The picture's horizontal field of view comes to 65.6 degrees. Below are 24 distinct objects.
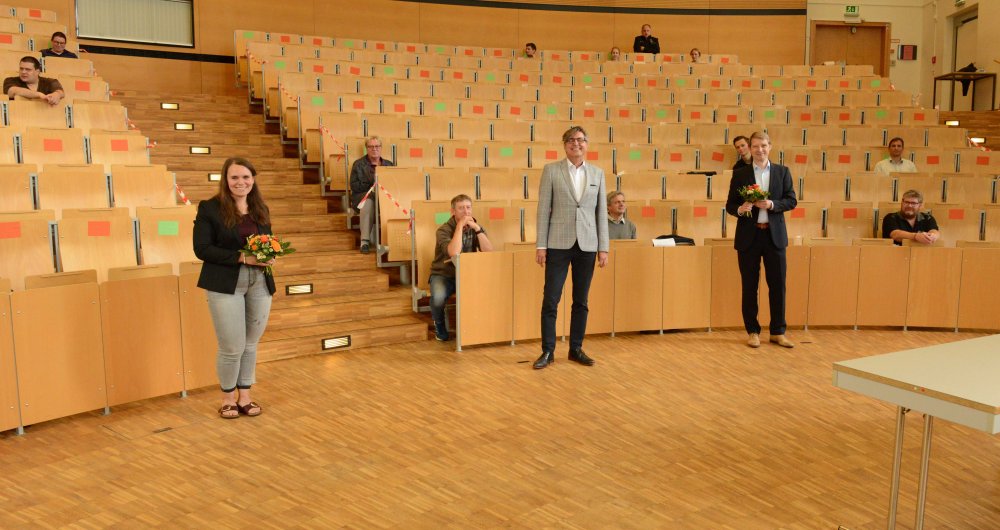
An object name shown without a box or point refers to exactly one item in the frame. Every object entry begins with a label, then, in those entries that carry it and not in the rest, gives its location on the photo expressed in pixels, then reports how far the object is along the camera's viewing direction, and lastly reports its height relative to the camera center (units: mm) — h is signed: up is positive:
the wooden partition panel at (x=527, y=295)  4070 -673
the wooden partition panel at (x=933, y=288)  4469 -707
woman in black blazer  2688 -363
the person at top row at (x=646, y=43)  9945 +1574
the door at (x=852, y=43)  10805 +1695
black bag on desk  4543 -431
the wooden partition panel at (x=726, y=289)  4438 -704
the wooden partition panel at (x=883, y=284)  4492 -685
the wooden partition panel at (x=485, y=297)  3955 -667
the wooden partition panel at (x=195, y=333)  3135 -668
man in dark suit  4020 -362
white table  1551 -463
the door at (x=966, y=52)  9797 +1453
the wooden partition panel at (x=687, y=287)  4371 -683
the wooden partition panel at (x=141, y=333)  2957 -636
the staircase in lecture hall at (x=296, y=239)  4016 -442
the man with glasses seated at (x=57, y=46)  6219 +983
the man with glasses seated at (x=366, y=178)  4785 -64
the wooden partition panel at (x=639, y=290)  4293 -681
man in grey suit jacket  3520 -265
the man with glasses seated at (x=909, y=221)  4598 -334
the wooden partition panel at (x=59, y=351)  2734 -654
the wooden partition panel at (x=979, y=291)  4414 -718
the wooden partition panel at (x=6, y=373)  2674 -698
